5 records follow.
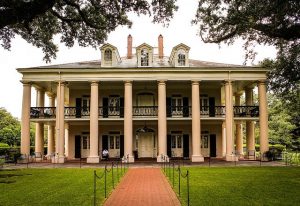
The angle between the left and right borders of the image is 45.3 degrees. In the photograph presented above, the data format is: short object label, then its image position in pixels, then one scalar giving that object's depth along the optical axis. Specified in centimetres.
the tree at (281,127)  4384
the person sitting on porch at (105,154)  3034
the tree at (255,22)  1252
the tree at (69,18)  1214
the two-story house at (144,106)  2822
